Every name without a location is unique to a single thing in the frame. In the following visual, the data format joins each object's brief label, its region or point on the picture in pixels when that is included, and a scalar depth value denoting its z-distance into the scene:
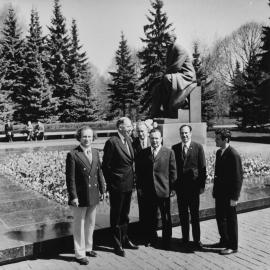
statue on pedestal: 10.72
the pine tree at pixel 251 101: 28.38
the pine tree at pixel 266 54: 25.68
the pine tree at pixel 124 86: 36.88
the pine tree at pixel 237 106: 29.95
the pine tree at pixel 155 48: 33.34
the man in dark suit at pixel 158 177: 4.75
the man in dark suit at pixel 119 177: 4.61
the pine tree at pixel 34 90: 30.62
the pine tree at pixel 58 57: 34.75
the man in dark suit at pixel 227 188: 4.55
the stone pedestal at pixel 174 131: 10.29
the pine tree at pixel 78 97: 31.89
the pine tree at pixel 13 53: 33.62
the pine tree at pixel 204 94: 30.38
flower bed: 7.67
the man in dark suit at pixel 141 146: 4.95
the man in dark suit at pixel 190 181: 4.83
